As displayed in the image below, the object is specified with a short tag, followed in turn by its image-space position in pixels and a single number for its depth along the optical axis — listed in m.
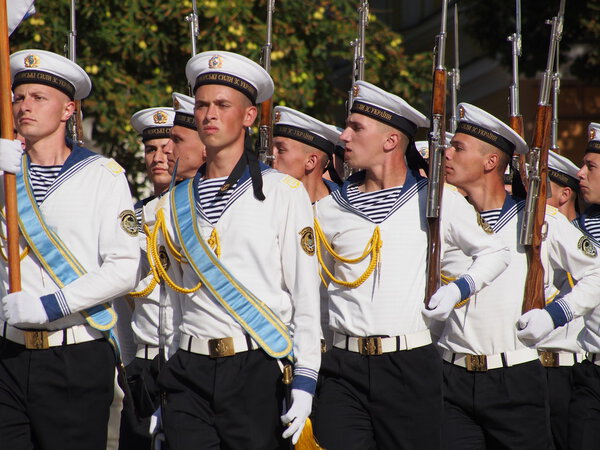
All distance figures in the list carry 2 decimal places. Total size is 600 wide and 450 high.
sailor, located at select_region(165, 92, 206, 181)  15.21
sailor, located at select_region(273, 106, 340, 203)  16.69
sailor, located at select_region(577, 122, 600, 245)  16.03
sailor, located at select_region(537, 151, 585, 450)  15.44
